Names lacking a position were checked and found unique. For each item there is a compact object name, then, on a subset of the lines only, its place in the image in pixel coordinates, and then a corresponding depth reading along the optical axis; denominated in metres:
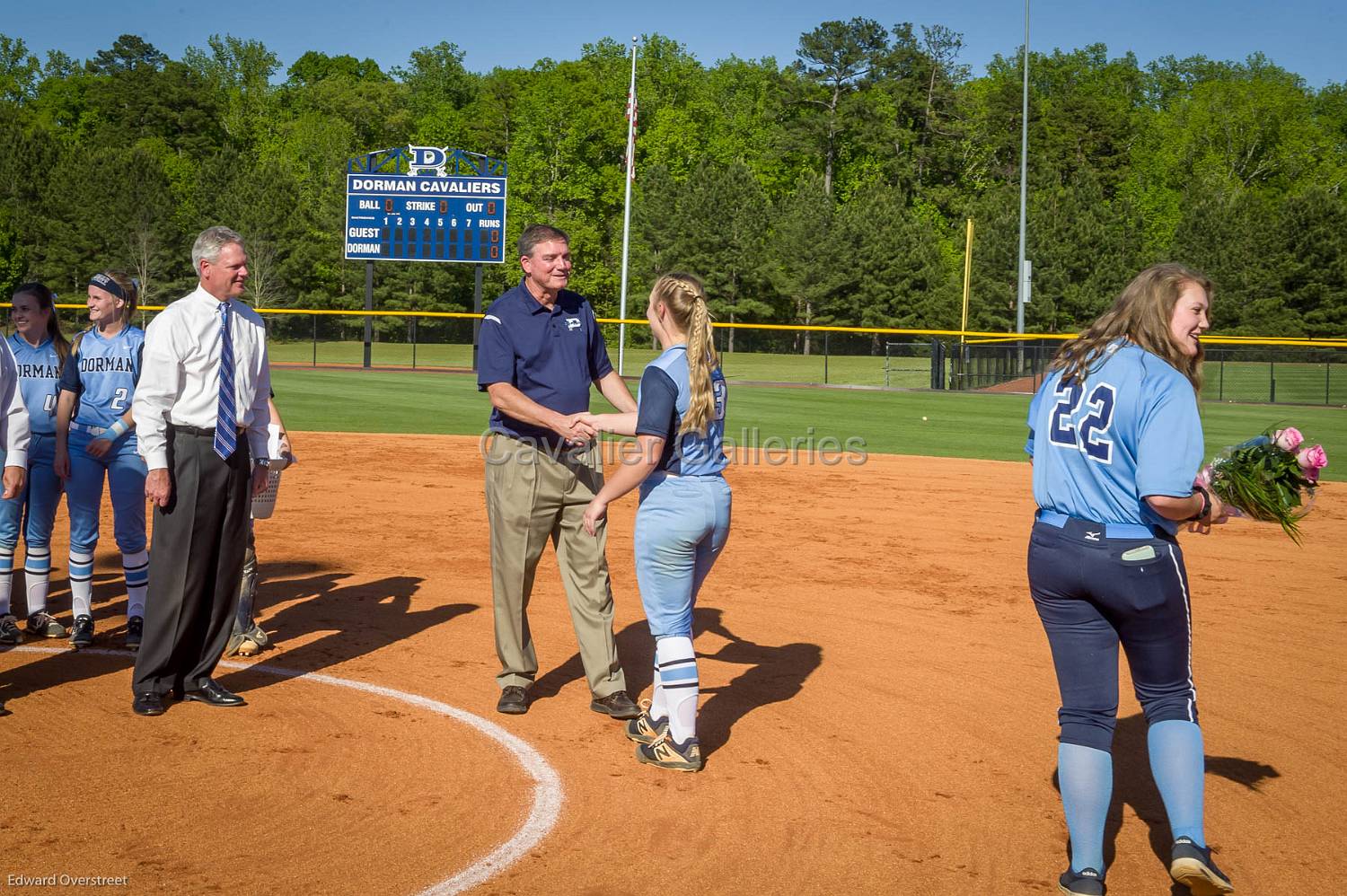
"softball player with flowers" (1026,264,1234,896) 3.70
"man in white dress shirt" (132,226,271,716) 5.46
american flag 31.23
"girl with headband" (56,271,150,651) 6.58
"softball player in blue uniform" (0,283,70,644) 6.82
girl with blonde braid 4.80
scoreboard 36.12
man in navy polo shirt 5.63
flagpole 31.31
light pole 37.38
